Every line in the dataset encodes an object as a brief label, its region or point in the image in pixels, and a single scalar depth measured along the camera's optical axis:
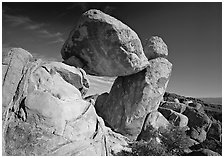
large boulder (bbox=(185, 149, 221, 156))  8.98
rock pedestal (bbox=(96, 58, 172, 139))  13.12
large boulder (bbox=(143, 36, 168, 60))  14.58
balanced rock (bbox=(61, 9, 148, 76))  11.23
